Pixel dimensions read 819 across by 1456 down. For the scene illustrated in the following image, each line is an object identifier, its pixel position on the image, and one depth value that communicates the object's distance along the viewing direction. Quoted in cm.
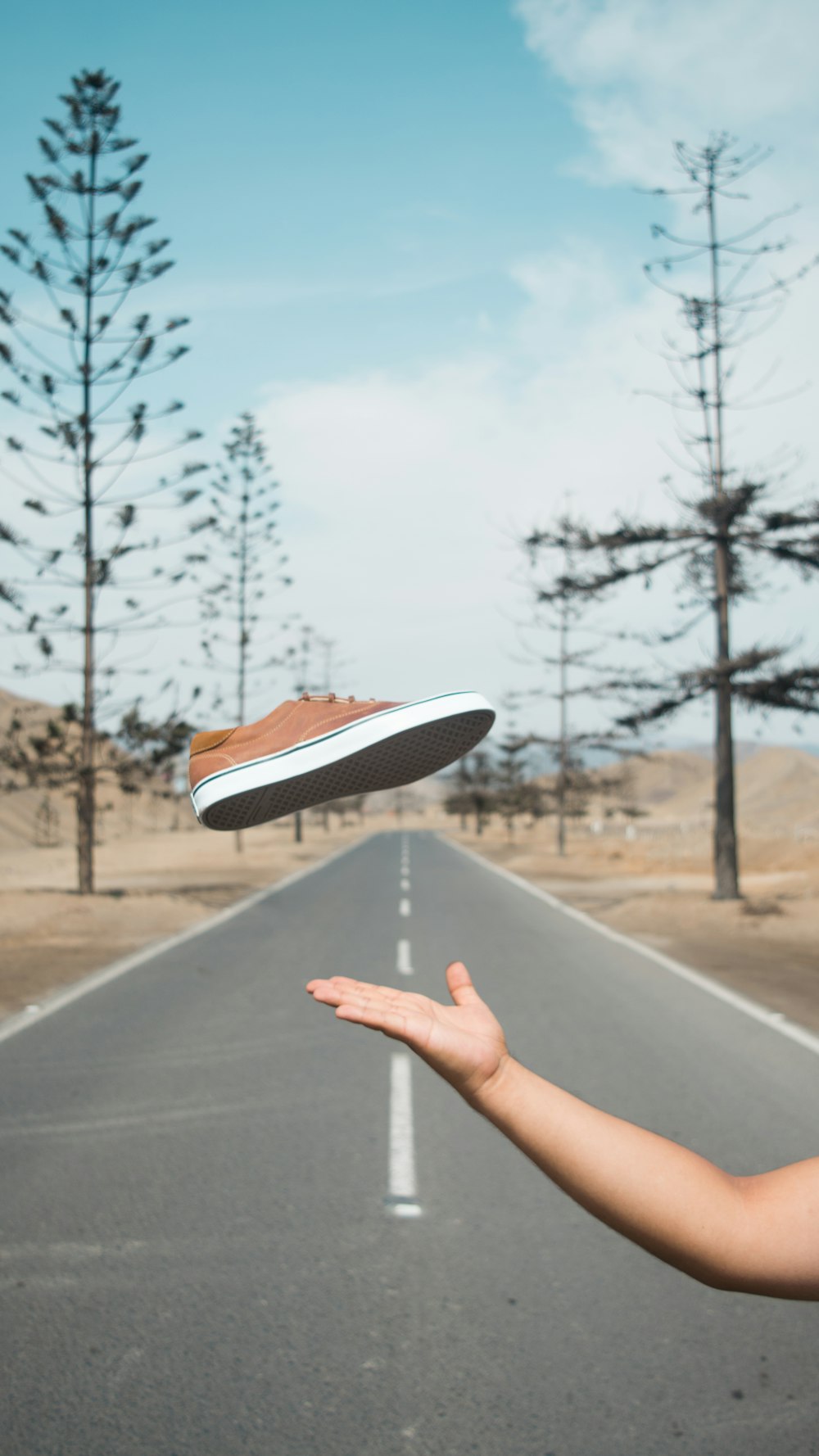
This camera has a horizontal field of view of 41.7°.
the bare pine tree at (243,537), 3197
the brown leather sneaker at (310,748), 150
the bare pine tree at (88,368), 1969
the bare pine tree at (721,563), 1666
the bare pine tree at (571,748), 3259
